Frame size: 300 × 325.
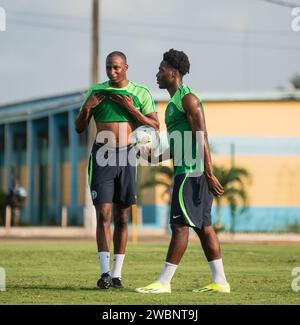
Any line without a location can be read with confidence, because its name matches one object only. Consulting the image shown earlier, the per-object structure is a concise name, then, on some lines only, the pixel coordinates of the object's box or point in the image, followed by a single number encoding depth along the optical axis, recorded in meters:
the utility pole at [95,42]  35.81
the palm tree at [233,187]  36.97
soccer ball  12.44
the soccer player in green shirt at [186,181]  11.63
